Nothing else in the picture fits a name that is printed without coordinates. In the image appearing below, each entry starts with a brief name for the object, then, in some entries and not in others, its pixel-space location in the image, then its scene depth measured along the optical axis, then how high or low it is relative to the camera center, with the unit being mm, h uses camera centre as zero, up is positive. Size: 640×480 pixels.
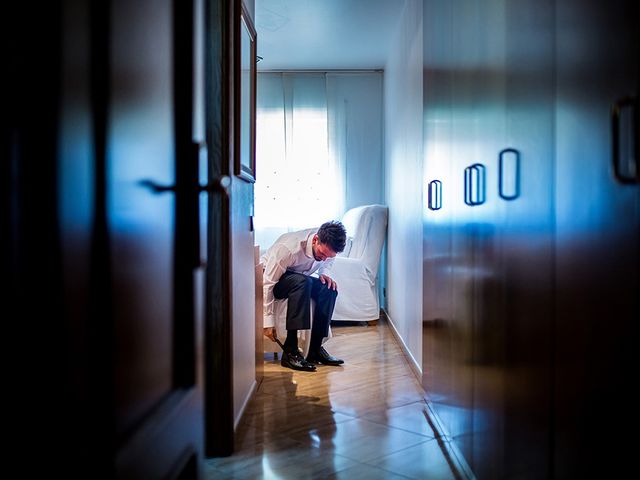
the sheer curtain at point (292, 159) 6188 +717
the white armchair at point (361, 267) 5211 -295
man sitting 3777 -336
